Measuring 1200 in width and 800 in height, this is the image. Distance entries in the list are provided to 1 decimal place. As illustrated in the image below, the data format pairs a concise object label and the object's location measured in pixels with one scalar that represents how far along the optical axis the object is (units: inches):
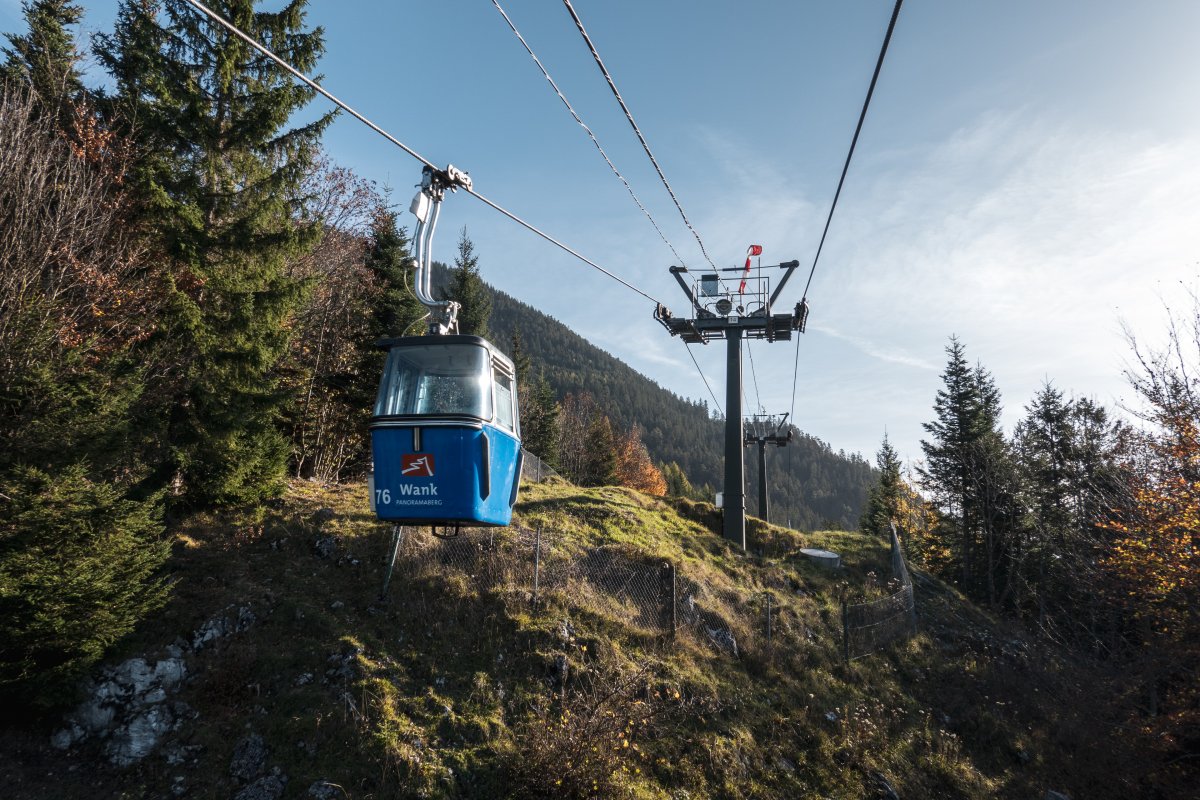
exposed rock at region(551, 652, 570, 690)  475.5
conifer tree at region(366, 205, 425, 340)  829.8
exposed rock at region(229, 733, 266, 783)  357.1
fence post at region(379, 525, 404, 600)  526.6
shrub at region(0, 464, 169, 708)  347.9
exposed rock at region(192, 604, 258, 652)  438.4
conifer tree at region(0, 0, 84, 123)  611.2
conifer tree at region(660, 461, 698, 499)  3110.2
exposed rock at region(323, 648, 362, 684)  427.2
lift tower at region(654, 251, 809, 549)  908.0
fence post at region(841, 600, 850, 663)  648.4
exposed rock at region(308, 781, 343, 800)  346.0
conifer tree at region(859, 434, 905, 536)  1894.8
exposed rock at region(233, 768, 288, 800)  345.4
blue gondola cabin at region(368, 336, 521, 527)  301.0
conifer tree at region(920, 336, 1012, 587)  1288.1
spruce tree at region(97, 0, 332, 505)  531.2
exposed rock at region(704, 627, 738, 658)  593.0
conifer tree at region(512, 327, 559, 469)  1654.8
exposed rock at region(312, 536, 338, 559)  567.2
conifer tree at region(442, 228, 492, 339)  1309.1
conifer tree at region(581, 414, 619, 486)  1939.0
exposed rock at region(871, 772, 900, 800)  471.2
